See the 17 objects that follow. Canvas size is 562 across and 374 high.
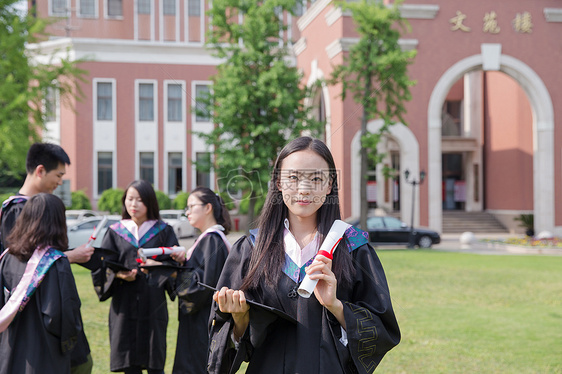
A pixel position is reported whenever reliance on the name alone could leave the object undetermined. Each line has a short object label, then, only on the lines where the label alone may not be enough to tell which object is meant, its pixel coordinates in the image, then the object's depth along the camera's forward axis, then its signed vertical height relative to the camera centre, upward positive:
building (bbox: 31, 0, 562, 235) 22.98 +4.11
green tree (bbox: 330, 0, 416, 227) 17.12 +3.88
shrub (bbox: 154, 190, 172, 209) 26.88 -0.40
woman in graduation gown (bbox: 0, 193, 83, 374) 3.24 -0.61
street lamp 21.32 +0.37
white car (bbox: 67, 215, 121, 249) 16.14 -1.11
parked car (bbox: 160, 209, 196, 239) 17.09 -1.04
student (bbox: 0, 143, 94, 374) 3.93 +0.07
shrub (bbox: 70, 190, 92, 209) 26.30 -0.37
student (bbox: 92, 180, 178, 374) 4.52 -0.80
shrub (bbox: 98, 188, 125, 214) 26.27 -0.42
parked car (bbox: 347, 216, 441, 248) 19.14 -1.37
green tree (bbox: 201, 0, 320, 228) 17.88 +3.09
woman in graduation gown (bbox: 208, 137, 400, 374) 2.27 -0.41
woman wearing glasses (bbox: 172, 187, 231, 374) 4.19 -0.62
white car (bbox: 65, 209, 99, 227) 21.64 -0.86
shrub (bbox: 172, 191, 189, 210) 27.50 -0.46
